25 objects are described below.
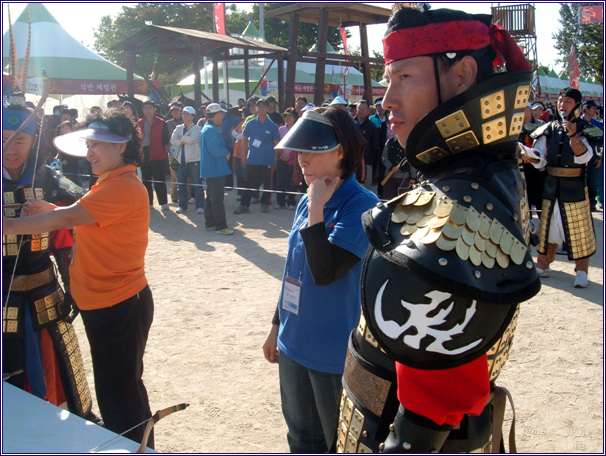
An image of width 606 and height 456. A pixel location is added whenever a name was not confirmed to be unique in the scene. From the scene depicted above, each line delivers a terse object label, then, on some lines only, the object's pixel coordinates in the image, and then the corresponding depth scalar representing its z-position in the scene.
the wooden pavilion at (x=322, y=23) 11.30
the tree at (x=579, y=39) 20.34
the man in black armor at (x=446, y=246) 1.11
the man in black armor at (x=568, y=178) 5.61
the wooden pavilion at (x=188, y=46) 10.99
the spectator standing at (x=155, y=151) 9.63
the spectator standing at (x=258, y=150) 9.21
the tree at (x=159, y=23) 35.09
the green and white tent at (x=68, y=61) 13.35
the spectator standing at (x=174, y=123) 10.58
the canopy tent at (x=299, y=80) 18.91
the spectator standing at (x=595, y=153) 8.86
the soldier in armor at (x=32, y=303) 2.79
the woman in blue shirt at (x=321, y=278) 2.05
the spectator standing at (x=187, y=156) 9.45
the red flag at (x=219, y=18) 16.93
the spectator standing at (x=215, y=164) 8.00
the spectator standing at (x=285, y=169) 9.68
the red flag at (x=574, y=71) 16.00
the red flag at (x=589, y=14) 13.66
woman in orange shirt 2.66
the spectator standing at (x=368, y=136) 10.04
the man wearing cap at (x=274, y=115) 10.99
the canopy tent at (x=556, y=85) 31.12
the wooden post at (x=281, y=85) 13.14
